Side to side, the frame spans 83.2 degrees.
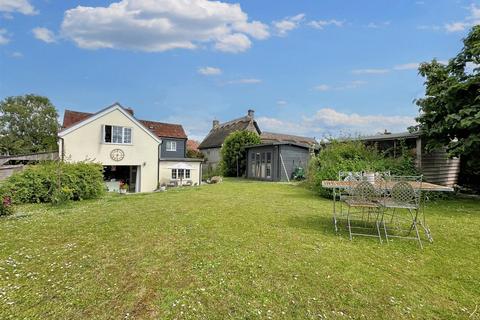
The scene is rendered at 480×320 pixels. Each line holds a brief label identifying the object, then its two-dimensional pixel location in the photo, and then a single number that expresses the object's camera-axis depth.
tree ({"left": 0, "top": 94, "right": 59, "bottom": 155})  38.97
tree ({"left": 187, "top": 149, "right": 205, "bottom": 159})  34.03
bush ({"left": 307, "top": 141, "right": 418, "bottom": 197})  10.95
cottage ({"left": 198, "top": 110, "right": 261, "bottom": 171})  31.27
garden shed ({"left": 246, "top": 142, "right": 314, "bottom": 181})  20.06
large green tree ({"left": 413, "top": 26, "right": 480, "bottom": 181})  9.27
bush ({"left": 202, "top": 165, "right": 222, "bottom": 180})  26.81
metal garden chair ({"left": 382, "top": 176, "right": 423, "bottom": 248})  4.67
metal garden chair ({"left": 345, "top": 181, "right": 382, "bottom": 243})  4.81
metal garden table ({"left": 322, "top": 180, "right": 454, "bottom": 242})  4.84
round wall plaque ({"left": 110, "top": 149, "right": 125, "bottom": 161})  17.88
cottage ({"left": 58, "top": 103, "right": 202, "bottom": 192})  16.77
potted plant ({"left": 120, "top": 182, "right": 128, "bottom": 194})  17.81
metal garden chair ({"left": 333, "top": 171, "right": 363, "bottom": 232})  5.37
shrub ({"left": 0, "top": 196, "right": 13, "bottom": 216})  6.84
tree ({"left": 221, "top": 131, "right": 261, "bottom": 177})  24.78
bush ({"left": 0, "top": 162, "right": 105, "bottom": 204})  8.80
